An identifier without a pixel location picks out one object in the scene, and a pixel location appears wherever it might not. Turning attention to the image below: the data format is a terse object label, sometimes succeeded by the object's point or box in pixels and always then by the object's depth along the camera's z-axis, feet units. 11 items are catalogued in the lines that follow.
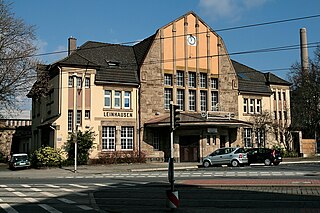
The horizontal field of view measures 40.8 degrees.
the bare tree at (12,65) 116.37
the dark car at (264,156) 119.44
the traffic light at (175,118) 43.15
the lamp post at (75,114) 107.14
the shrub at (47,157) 122.11
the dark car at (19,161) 124.67
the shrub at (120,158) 130.86
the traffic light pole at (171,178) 39.11
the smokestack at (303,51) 208.56
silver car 115.85
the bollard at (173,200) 39.09
